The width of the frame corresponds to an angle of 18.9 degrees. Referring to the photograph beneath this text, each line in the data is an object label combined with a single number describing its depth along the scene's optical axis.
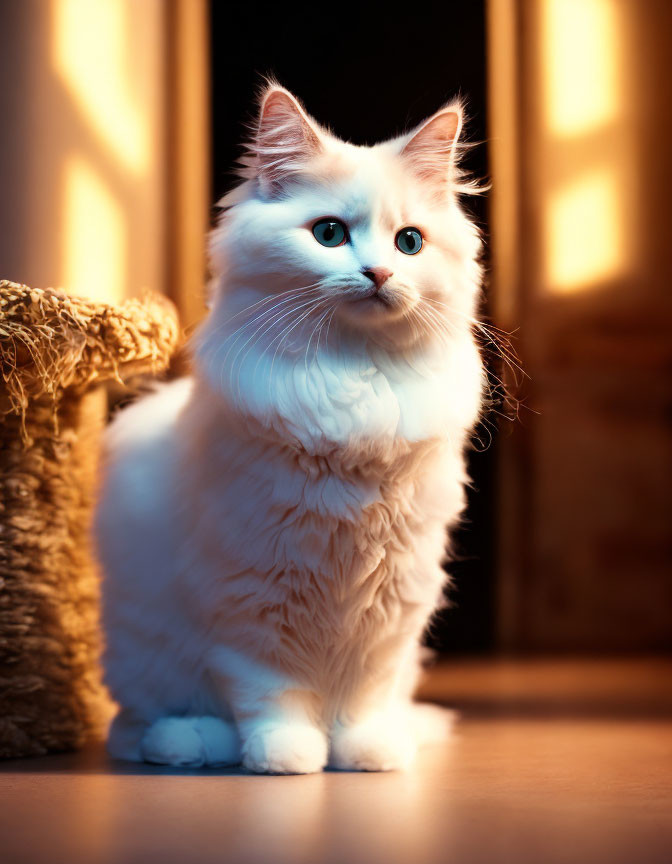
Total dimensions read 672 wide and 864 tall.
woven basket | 0.98
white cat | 0.95
